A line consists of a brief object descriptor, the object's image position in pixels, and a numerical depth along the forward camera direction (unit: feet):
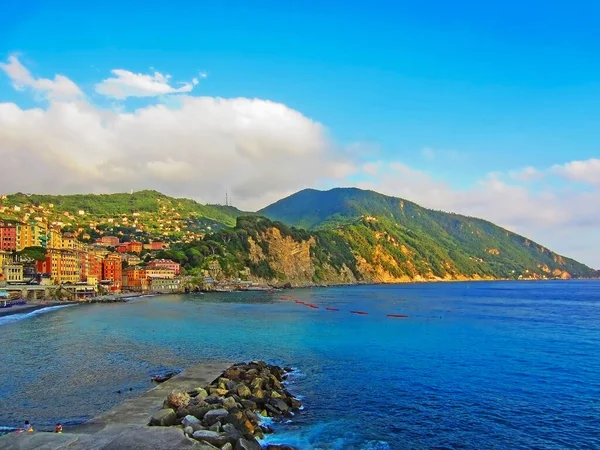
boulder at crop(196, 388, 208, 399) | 83.94
